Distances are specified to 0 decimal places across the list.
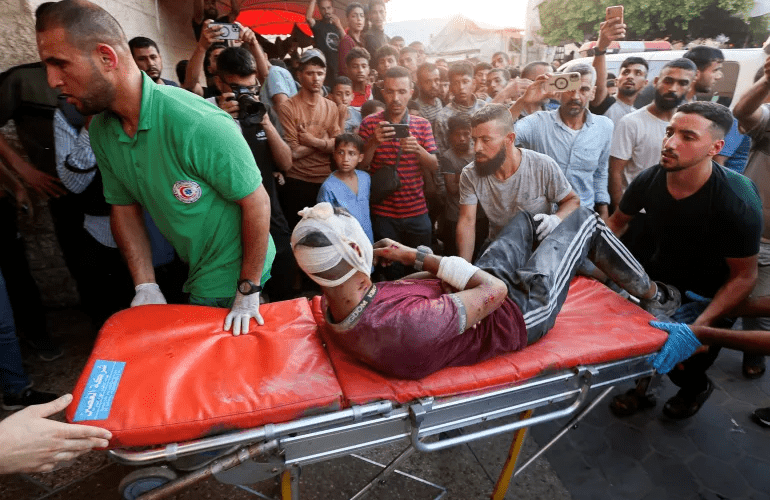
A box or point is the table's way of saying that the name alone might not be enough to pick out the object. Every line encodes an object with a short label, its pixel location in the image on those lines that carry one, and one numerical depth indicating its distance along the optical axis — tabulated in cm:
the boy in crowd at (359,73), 462
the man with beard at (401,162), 351
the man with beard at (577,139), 340
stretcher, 144
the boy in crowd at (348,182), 330
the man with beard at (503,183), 272
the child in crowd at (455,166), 380
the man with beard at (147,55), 311
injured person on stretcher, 163
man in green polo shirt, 154
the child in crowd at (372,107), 419
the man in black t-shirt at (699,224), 235
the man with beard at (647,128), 368
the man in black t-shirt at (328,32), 561
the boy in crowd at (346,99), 417
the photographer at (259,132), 270
